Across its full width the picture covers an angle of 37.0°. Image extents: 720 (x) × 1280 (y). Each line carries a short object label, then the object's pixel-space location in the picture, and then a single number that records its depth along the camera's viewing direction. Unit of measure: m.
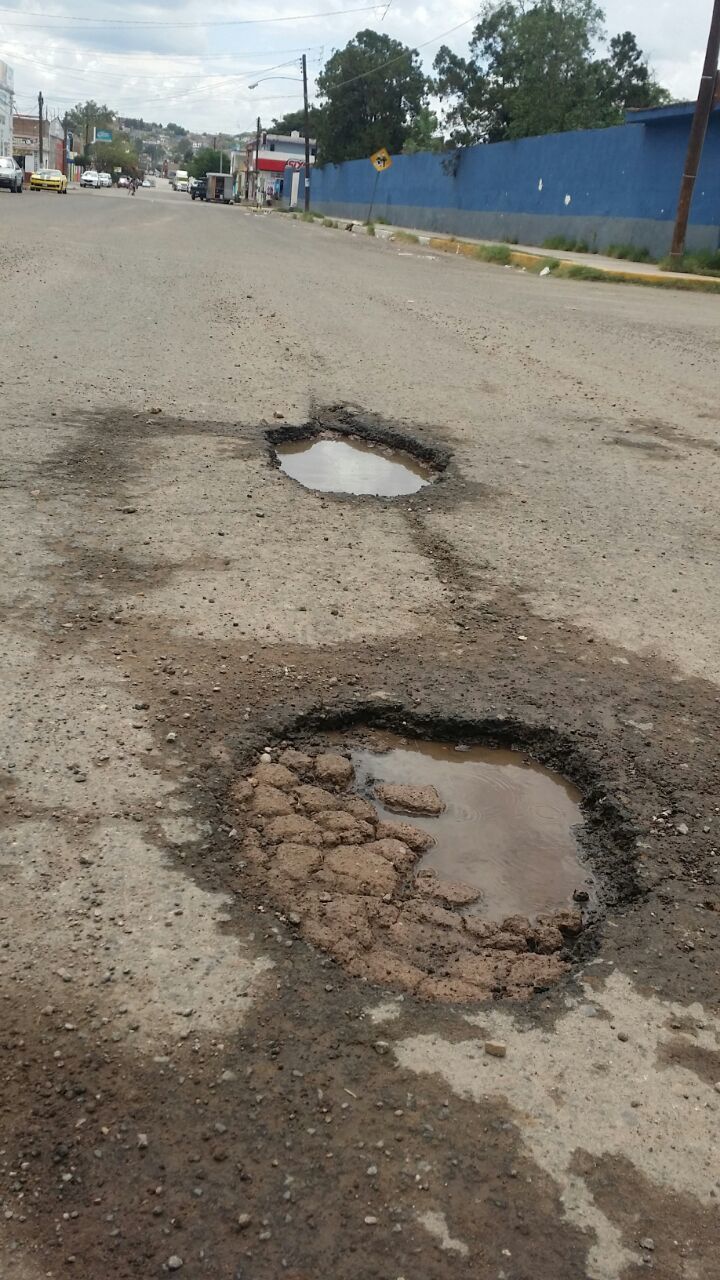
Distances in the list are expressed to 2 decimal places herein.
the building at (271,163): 98.44
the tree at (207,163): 143.50
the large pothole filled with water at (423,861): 2.50
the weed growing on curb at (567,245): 32.47
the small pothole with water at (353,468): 5.93
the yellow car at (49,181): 54.94
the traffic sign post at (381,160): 43.75
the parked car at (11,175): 45.75
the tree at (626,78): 51.72
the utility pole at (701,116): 22.67
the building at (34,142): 107.25
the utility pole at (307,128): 64.81
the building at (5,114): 83.56
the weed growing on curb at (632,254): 28.73
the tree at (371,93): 69.56
